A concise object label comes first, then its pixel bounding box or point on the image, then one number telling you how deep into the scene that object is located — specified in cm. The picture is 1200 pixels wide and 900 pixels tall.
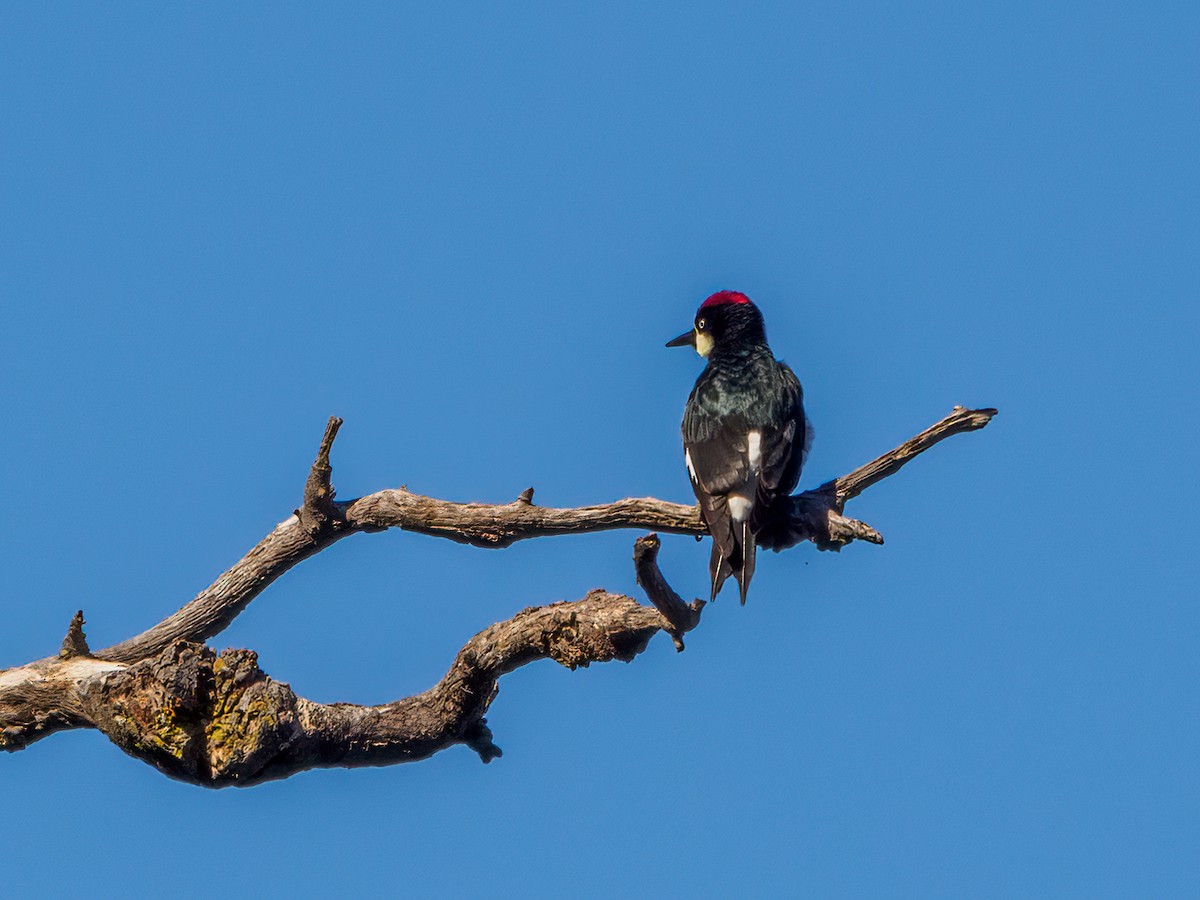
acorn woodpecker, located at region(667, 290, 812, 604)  1667
